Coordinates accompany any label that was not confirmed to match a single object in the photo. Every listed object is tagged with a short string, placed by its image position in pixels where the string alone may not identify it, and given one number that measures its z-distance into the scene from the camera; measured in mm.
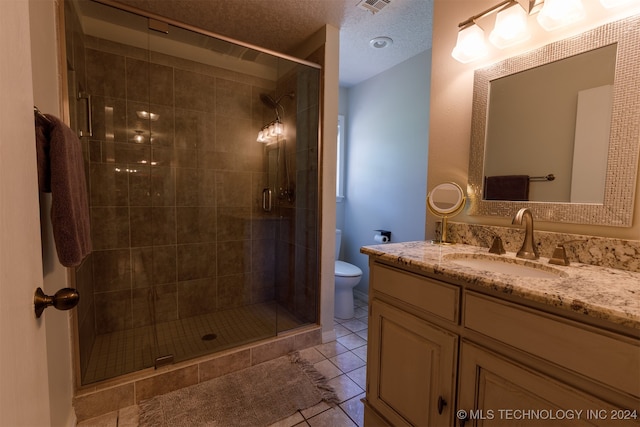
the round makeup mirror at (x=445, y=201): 1447
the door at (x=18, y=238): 449
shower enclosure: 2008
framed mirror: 978
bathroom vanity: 655
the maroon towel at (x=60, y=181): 929
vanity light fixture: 1066
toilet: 2556
